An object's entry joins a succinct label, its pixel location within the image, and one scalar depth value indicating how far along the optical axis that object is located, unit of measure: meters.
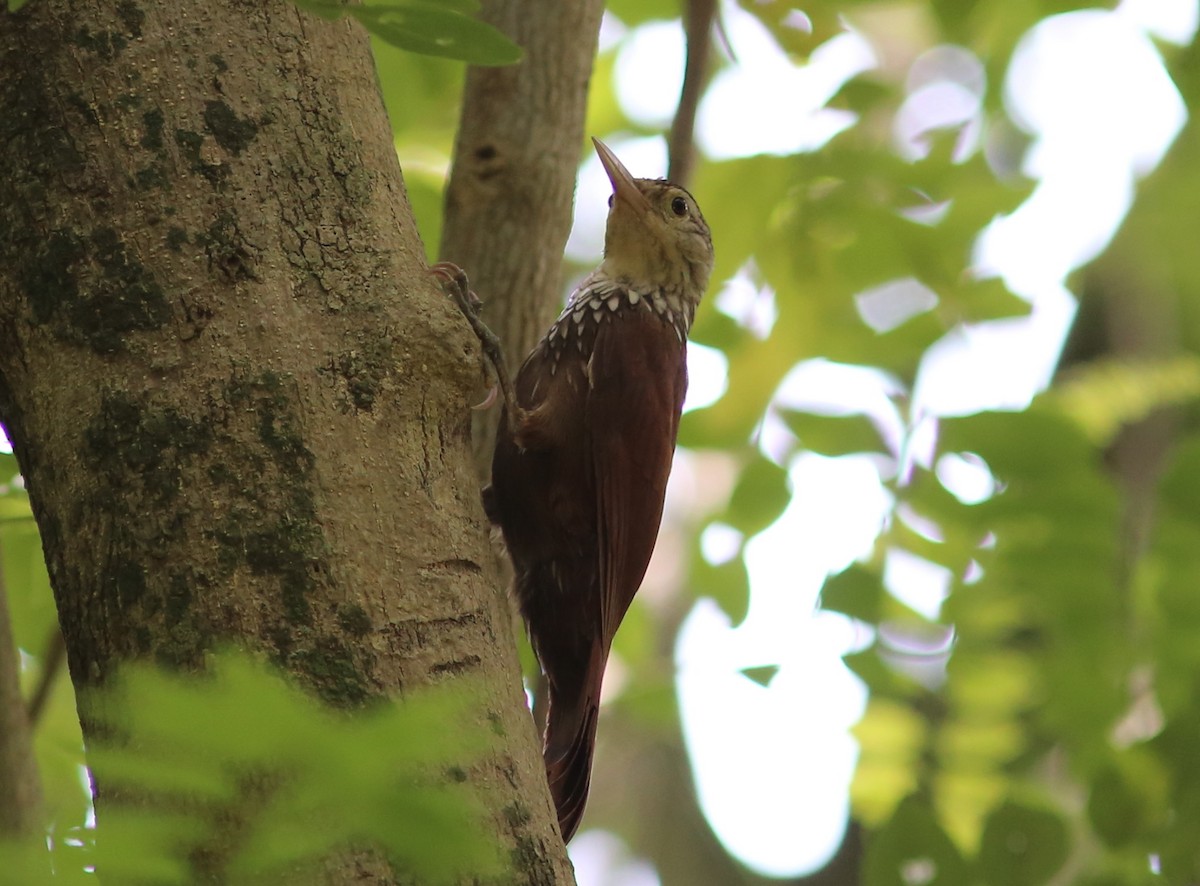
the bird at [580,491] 5.31
